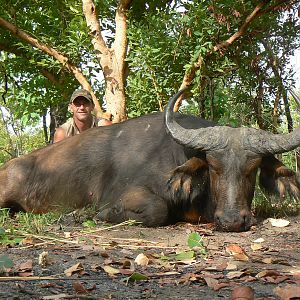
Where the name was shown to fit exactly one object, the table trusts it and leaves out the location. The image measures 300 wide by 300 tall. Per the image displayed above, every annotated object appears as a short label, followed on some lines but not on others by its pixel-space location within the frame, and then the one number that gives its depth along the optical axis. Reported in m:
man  8.25
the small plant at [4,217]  5.07
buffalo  5.24
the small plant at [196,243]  3.70
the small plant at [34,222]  4.26
